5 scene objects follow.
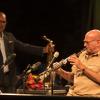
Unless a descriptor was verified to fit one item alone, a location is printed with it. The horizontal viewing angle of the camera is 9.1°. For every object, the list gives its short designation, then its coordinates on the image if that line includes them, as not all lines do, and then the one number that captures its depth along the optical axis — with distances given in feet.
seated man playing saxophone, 21.77
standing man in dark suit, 27.00
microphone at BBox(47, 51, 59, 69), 22.78
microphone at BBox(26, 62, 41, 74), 23.00
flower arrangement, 26.62
